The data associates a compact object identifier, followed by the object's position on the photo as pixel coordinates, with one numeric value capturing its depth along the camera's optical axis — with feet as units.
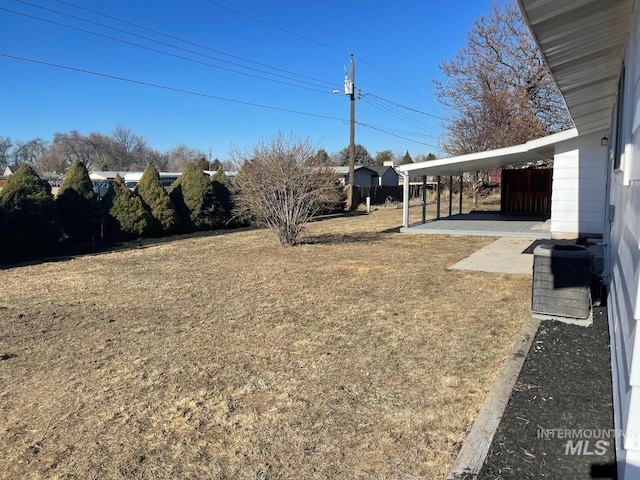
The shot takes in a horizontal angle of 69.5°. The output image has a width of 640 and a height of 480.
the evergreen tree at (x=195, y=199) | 50.57
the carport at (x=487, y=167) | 38.07
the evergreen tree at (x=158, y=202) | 45.91
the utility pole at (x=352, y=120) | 82.17
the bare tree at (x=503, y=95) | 78.02
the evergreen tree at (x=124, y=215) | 41.73
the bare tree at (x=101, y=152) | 241.35
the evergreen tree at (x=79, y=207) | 38.16
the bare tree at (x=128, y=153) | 250.57
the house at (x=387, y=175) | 178.52
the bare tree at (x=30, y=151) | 251.19
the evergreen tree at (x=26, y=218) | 32.32
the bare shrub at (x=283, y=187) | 35.53
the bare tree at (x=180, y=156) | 266.77
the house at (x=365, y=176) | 155.79
